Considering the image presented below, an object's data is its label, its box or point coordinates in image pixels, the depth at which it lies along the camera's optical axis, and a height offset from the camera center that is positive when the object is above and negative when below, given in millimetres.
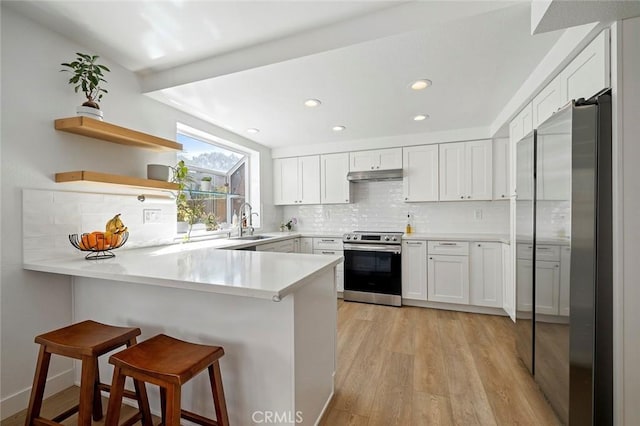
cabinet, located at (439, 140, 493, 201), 3465 +523
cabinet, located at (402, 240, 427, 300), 3463 -757
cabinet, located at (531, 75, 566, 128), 1846 +799
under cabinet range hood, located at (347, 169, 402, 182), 3797 +510
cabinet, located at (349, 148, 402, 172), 3869 +749
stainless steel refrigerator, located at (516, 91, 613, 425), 1266 -245
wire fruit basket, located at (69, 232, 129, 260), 1738 -208
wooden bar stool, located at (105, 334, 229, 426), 1026 -624
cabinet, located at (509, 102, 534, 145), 2330 +809
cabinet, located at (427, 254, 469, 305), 3291 -835
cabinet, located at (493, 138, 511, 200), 3400 +533
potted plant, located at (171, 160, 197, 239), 2688 +100
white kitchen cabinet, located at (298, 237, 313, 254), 4133 -519
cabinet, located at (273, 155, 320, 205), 4332 +507
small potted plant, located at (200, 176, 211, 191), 3146 +320
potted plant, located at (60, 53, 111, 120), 1814 +913
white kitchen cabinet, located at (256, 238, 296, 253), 3259 -461
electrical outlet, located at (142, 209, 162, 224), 2398 -38
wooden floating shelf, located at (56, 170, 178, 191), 1731 +222
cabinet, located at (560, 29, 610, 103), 1348 +775
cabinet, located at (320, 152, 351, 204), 4145 +496
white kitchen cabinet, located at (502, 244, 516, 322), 2793 -751
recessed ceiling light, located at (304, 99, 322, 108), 2627 +1067
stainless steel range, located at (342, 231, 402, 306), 3529 -758
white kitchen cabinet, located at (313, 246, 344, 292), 3859 -883
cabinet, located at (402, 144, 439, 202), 3686 +523
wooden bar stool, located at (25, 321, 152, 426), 1199 -660
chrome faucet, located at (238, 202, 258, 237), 3571 -158
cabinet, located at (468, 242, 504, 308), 3168 -753
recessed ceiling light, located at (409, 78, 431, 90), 2266 +1078
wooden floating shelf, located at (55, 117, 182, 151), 1753 +551
